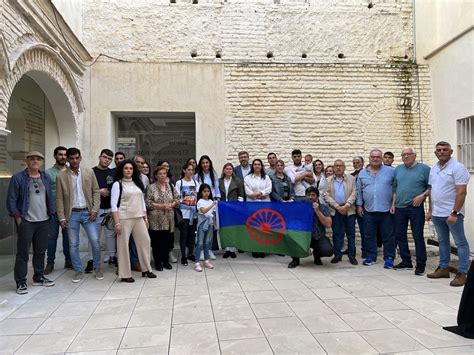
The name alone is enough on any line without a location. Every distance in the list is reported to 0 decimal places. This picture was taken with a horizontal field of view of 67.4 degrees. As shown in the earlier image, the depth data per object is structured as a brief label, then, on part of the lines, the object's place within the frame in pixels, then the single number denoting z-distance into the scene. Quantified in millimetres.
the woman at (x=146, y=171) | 6215
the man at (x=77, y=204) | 5207
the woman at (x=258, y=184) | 6355
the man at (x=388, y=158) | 6855
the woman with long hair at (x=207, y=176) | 6336
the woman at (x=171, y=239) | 5723
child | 5844
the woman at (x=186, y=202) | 5992
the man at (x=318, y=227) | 5738
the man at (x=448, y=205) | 4828
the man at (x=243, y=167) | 6719
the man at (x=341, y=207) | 6035
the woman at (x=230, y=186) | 6410
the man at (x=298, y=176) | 6605
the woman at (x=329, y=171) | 6579
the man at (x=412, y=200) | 5398
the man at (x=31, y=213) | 4609
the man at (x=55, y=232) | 5672
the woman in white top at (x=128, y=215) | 5074
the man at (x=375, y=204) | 5777
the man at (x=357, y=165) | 6739
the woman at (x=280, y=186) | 6492
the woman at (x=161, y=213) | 5574
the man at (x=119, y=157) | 6194
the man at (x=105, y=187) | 5727
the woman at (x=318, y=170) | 6927
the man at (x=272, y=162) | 6805
